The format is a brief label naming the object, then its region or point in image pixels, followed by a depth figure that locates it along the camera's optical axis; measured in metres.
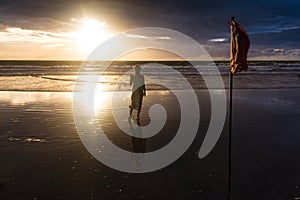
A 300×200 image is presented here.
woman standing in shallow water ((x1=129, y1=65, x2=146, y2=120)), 12.15
